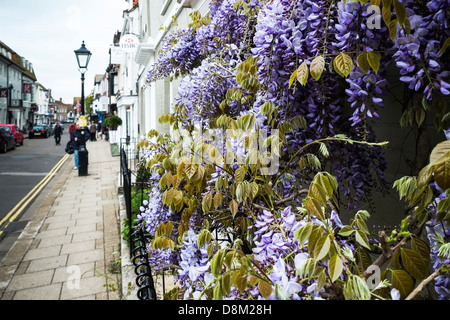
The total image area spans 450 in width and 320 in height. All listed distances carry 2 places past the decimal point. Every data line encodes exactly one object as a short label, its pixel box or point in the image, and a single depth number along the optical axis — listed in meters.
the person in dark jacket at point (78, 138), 13.85
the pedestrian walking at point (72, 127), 18.94
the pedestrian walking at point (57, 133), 29.84
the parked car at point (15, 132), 26.56
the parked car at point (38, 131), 37.59
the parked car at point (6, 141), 22.12
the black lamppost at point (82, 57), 14.17
